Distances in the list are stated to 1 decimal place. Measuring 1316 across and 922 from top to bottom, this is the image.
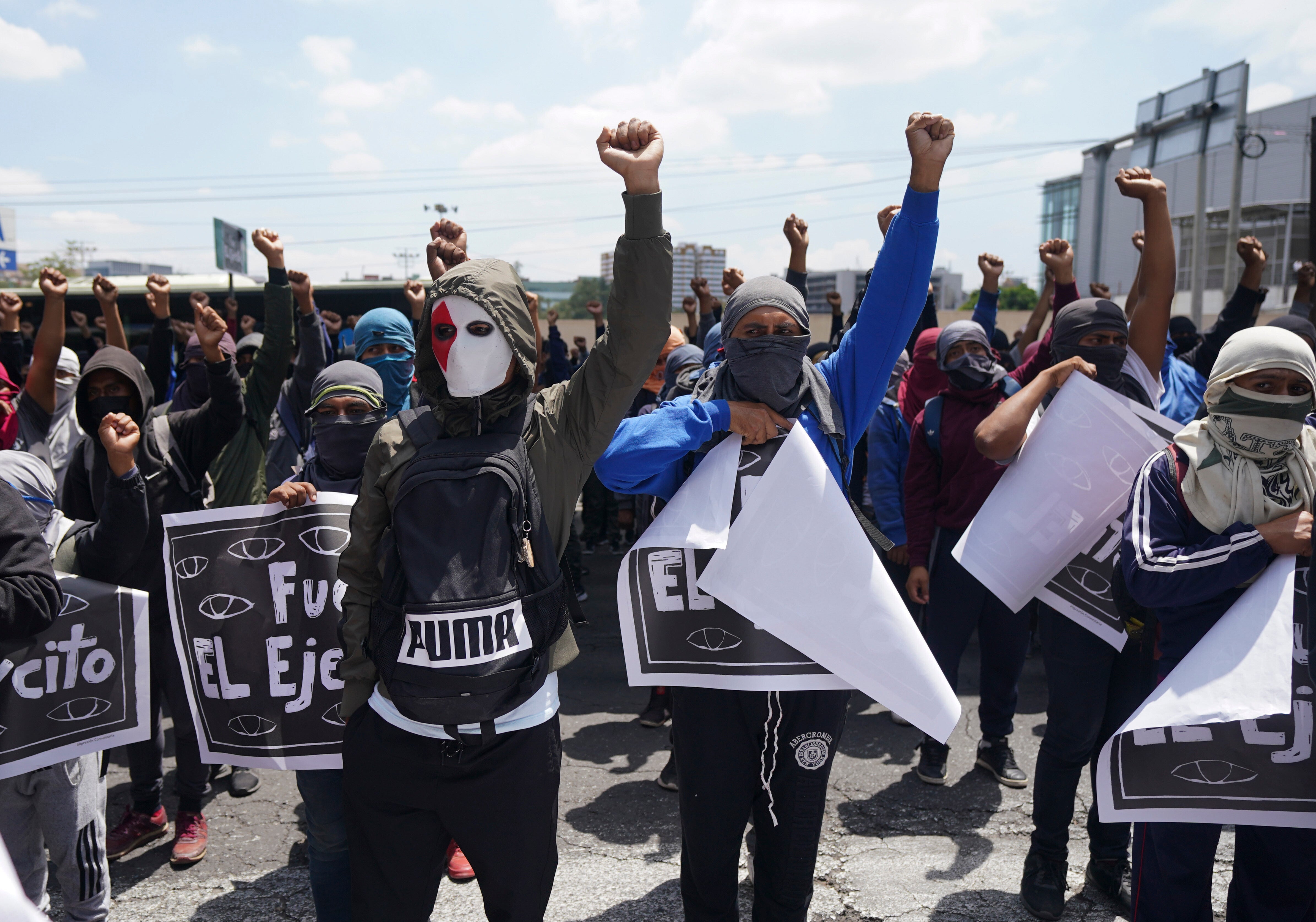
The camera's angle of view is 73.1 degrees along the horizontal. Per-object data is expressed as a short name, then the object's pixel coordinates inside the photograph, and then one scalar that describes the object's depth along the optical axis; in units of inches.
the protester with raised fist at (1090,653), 122.6
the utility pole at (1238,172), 794.8
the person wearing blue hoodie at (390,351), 164.6
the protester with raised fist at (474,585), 78.9
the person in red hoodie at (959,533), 161.5
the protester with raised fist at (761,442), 96.0
